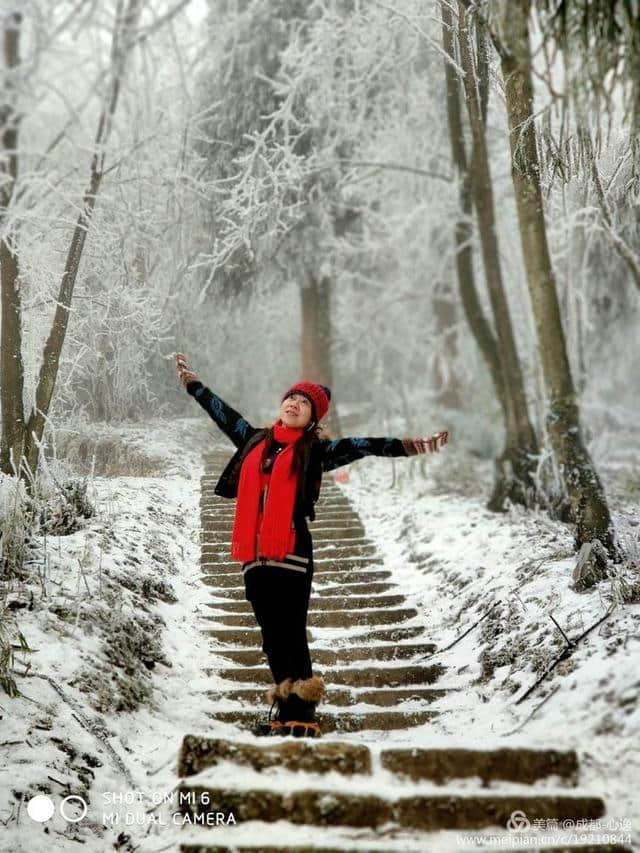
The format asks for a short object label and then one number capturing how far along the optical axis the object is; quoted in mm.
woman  3174
